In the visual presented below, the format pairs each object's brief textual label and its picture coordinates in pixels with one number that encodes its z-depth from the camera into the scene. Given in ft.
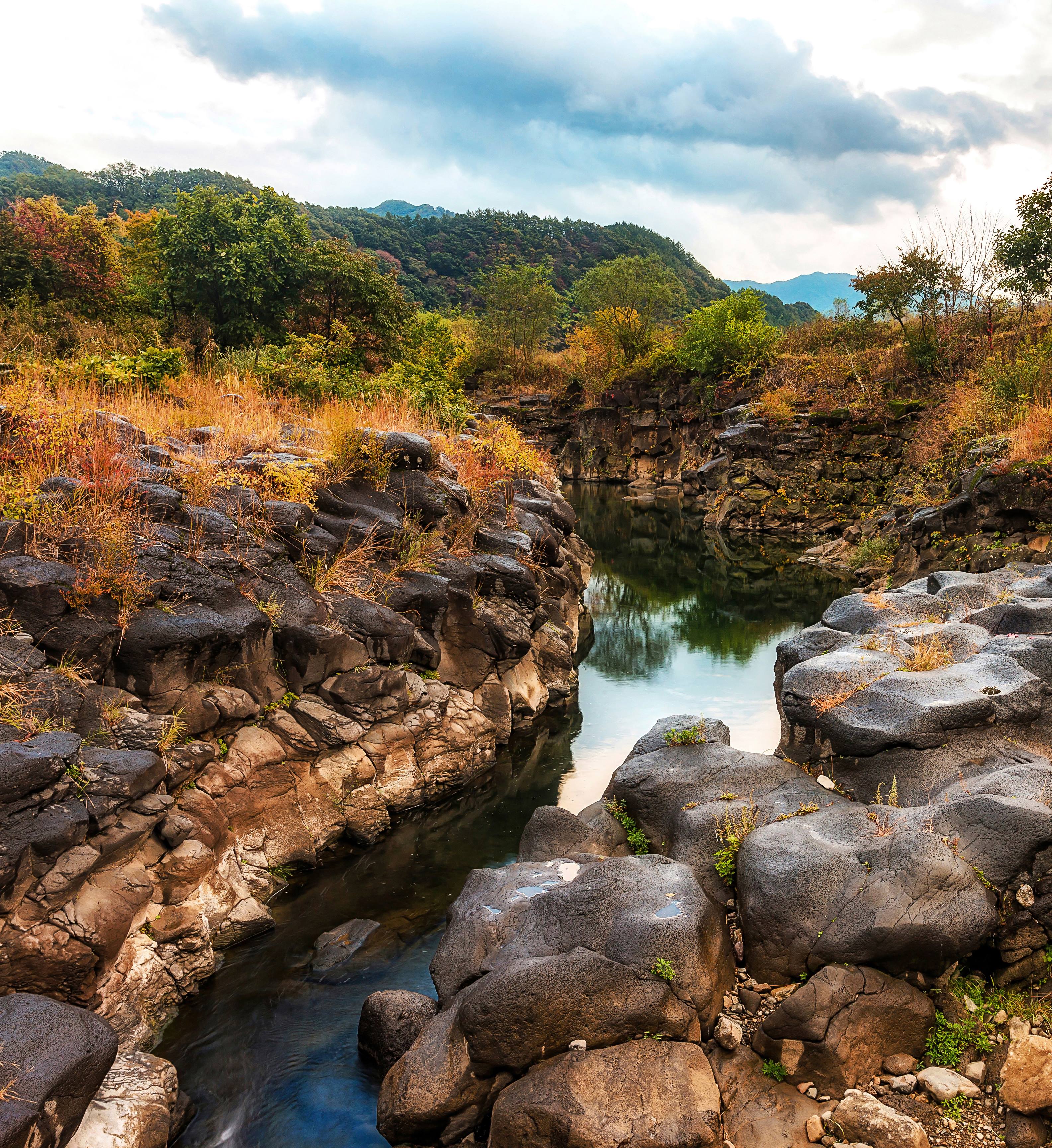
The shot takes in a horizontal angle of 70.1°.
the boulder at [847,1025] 15.62
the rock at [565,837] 23.97
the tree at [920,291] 91.35
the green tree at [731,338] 123.75
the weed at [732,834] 20.20
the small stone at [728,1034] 16.46
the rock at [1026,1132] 14.15
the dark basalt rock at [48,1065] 13.75
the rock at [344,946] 21.97
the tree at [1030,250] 78.59
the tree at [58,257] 53.16
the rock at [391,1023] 18.20
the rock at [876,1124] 14.14
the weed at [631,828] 23.91
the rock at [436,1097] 15.93
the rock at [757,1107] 14.89
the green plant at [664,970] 16.43
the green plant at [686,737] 26.03
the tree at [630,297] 155.12
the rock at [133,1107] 15.29
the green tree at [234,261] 59.88
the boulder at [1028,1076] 14.48
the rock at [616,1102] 14.40
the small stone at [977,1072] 15.31
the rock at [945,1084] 14.98
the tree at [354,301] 67.72
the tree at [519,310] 167.02
